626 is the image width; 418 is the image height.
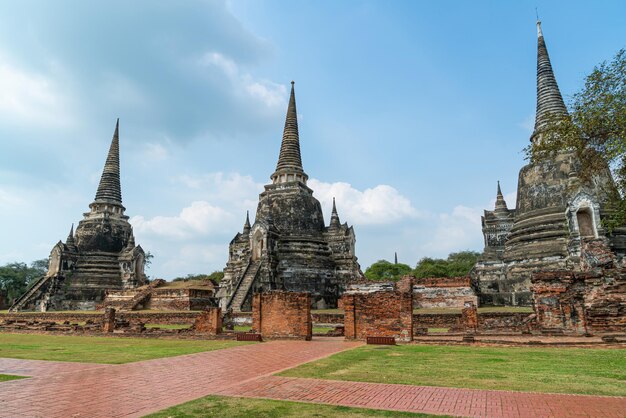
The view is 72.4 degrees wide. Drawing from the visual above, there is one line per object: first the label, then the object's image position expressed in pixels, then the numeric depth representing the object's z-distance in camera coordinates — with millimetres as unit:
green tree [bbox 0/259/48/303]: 52109
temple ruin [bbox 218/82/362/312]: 29297
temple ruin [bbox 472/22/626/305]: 22891
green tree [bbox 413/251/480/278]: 57312
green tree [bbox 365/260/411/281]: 69625
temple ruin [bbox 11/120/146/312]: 35906
